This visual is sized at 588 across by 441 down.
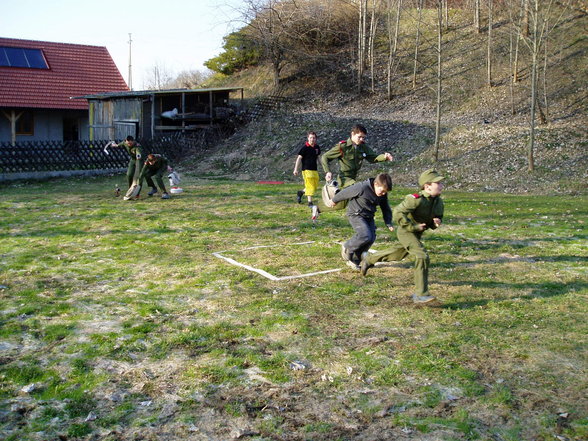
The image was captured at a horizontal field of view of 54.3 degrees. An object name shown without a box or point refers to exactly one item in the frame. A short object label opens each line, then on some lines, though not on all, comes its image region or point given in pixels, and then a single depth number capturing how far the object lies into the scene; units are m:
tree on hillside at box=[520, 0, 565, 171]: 20.91
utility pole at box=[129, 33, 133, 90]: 86.66
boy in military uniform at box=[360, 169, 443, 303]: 6.75
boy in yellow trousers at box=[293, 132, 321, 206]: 14.20
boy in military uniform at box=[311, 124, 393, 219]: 10.72
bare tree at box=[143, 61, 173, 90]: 82.66
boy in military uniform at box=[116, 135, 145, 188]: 16.06
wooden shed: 32.25
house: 32.69
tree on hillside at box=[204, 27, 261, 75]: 43.59
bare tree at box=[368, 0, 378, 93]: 35.20
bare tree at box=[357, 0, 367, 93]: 36.25
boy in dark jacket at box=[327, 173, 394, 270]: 8.10
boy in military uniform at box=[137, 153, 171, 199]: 15.84
